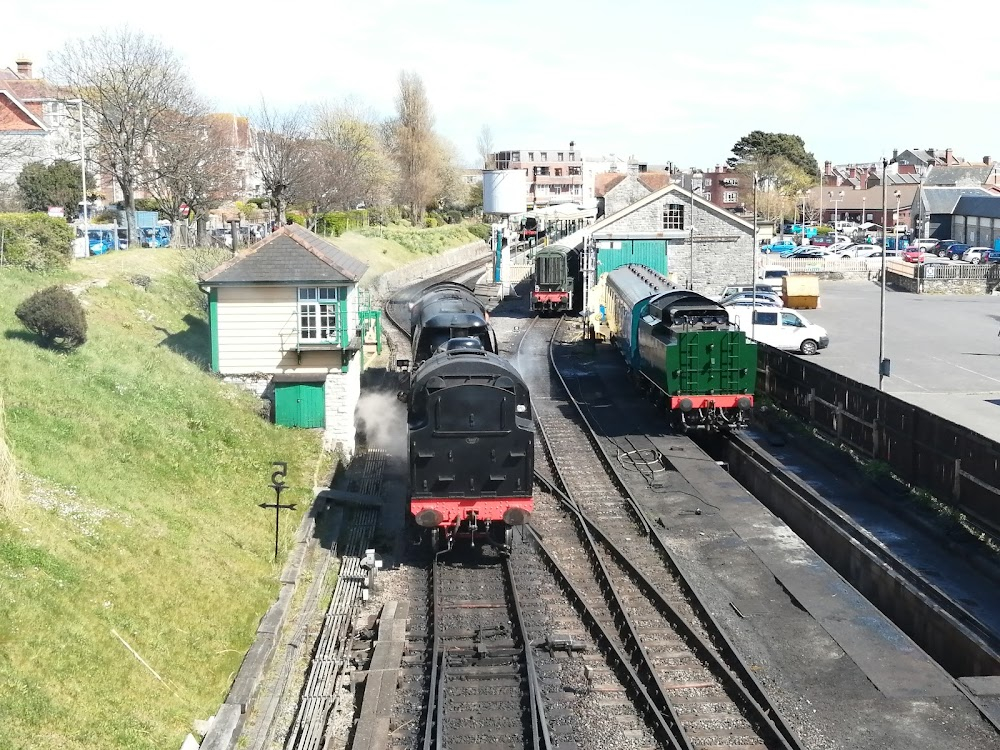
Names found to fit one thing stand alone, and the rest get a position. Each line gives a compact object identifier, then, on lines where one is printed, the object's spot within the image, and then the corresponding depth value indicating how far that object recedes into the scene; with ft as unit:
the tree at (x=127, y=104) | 143.33
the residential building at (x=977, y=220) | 262.67
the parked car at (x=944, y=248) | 258.41
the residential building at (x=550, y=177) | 468.75
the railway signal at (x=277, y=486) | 53.26
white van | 116.16
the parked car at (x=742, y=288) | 157.77
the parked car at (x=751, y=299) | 133.96
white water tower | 230.48
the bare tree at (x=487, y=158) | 502.79
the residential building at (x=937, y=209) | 301.63
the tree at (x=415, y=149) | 289.12
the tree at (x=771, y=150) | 352.28
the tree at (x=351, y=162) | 212.02
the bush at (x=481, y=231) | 322.94
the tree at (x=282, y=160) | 188.75
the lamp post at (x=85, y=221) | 122.31
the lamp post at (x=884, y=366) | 79.21
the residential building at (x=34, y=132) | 166.09
